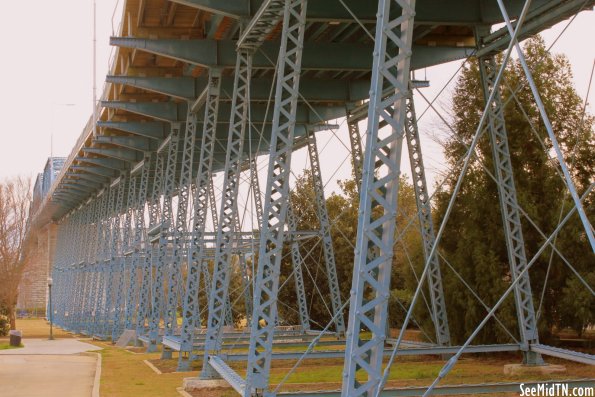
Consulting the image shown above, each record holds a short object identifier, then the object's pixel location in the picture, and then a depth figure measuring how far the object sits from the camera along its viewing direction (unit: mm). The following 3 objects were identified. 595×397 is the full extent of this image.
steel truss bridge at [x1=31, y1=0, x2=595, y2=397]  8477
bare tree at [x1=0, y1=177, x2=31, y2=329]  50188
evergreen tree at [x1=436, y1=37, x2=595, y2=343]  19578
